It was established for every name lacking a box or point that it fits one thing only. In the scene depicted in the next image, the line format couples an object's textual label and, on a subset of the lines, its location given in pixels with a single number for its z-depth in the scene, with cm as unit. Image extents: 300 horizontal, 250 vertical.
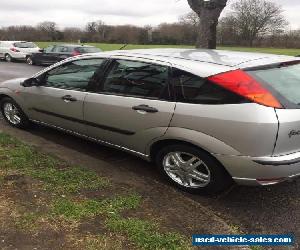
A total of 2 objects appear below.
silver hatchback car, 225
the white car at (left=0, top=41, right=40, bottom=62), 1590
